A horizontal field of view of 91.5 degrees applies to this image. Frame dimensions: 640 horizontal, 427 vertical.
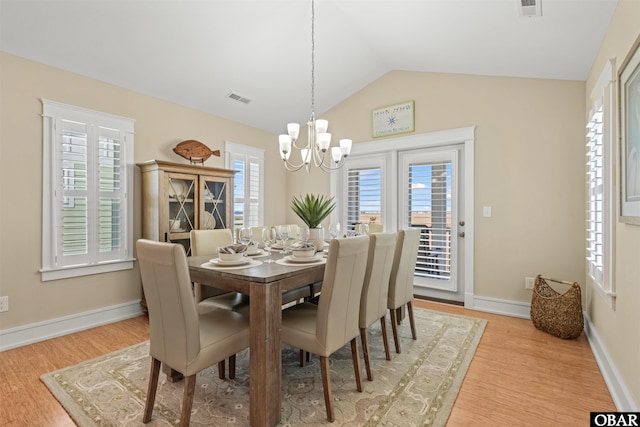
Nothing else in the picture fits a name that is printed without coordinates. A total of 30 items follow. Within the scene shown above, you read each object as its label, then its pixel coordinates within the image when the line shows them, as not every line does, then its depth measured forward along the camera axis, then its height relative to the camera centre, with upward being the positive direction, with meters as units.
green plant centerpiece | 2.37 -0.01
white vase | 2.45 -0.19
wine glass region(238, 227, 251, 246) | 2.39 -0.16
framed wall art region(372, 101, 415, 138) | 4.09 +1.27
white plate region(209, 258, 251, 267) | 1.94 -0.31
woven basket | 2.71 -0.89
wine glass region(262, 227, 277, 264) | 2.50 -0.18
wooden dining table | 1.60 -0.64
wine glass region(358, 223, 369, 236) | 2.83 -0.14
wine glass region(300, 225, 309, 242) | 2.47 -0.17
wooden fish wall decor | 3.62 +0.74
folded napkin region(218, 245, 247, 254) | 1.94 -0.23
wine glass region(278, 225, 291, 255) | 2.52 -0.18
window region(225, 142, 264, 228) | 4.41 +0.45
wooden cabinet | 3.20 +0.15
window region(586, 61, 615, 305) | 2.10 +0.23
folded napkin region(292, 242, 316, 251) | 2.10 -0.22
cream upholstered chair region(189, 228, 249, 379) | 2.17 -0.64
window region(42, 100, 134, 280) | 2.77 +0.20
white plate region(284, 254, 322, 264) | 2.06 -0.31
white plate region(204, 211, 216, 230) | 3.68 -0.10
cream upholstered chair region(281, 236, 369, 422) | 1.72 -0.60
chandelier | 2.73 +0.67
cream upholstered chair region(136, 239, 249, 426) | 1.49 -0.58
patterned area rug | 1.73 -1.13
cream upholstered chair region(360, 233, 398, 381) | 2.12 -0.47
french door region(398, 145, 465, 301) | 3.86 +0.02
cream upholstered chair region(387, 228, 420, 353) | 2.56 -0.48
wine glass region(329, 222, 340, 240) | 2.53 -0.14
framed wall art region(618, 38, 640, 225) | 1.61 +0.42
